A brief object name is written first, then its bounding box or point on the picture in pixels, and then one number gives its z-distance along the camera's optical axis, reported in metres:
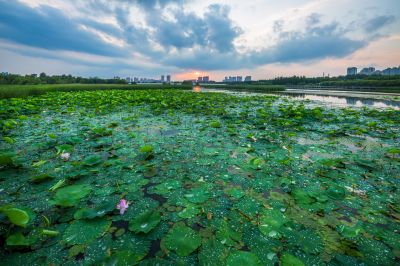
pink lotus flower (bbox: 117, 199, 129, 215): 1.71
